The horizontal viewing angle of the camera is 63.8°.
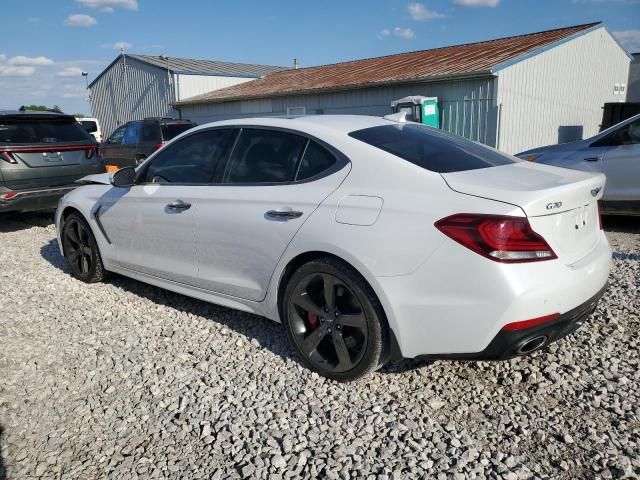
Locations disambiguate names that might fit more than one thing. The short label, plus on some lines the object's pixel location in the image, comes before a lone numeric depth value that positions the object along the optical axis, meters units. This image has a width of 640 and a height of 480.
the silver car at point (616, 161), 6.22
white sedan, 2.43
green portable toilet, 12.22
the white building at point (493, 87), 12.91
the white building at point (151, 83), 24.11
